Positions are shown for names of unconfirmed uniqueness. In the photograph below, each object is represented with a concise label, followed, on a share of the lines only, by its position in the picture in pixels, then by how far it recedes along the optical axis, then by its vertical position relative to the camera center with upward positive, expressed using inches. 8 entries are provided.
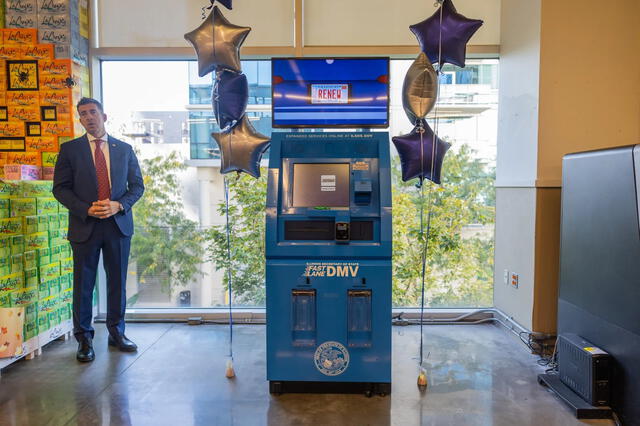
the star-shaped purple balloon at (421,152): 115.9 +12.9
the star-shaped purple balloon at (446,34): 109.0 +42.7
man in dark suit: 126.5 -4.1
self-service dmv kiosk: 103.3 -20.6
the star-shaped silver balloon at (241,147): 116.4 +13.9
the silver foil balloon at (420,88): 109.6 +28.8
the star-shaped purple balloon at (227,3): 114.1 +52.6
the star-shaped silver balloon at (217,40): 109.8 +40.8
